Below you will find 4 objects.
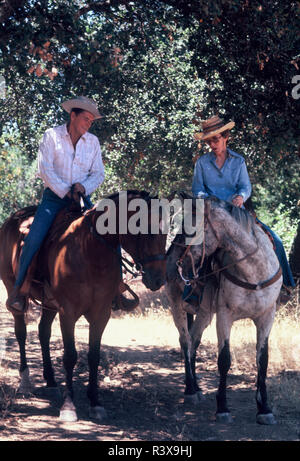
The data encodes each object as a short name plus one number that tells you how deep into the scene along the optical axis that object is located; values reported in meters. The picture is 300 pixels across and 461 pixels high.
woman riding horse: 7.05
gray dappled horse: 6.13
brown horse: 5.86
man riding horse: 6.76
